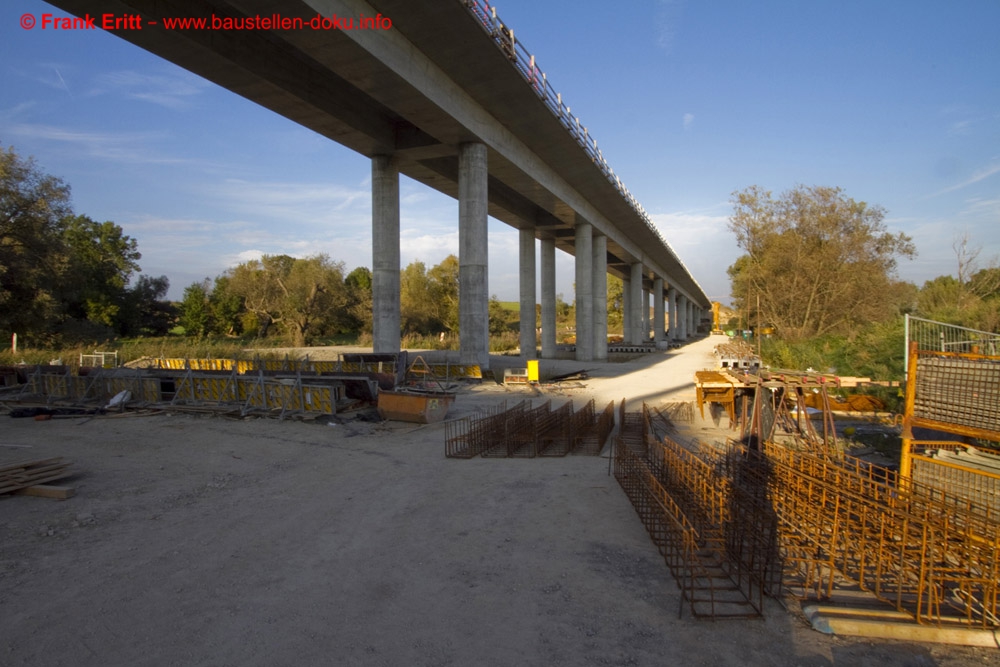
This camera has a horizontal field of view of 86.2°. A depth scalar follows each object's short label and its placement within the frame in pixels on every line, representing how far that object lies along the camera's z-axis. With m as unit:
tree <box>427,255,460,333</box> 68.25
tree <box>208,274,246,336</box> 64.56
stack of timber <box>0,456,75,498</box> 8.23
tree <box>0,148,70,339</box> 30.20
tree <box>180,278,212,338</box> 62.72
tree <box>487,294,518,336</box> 71.94
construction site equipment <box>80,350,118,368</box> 28.85
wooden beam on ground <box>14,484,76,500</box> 8.24
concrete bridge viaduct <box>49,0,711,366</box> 16.45
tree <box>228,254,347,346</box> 62.22
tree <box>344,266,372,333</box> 66.62
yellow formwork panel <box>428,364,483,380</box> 25.39
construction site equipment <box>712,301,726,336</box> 134.81
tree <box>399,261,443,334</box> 67.88
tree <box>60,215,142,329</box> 50.09
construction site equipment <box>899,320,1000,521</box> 6.81
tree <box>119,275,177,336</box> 56.31
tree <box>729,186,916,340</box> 34.22
